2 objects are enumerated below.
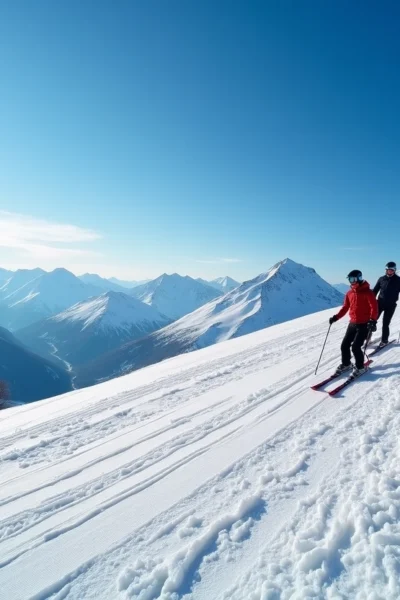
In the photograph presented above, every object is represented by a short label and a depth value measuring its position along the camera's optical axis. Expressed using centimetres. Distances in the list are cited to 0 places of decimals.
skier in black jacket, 1124
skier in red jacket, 839
